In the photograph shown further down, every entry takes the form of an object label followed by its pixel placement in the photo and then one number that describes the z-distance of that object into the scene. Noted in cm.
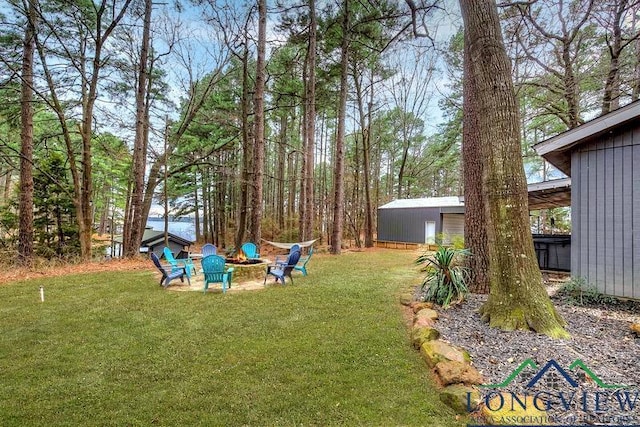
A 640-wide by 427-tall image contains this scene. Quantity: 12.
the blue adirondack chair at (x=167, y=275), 539
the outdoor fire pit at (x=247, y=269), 619
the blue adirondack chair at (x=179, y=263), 613
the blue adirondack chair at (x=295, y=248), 661
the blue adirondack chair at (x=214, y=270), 509
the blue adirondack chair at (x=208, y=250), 753
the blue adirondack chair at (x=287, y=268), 573
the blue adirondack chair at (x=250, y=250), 756
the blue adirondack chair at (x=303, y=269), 662
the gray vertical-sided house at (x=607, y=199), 408
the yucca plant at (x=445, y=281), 405
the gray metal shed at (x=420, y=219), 1425
